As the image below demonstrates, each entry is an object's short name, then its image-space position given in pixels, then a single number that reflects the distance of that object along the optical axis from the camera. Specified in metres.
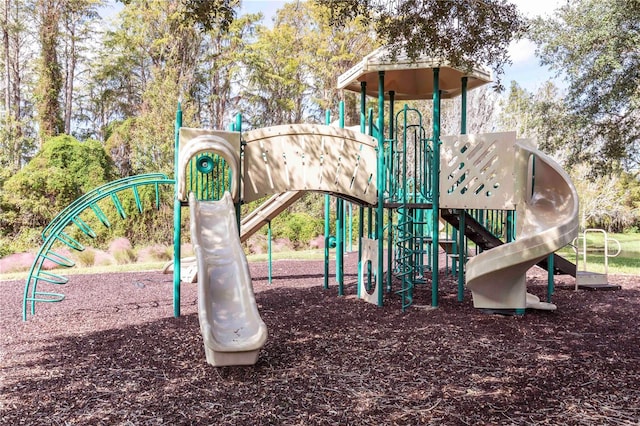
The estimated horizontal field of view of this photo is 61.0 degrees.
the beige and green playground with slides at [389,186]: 6.81
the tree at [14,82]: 20.59
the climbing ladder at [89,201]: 7.41
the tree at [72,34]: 25.03
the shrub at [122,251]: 15.55
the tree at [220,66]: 26.98
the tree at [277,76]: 27.27
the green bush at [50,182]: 18.11
